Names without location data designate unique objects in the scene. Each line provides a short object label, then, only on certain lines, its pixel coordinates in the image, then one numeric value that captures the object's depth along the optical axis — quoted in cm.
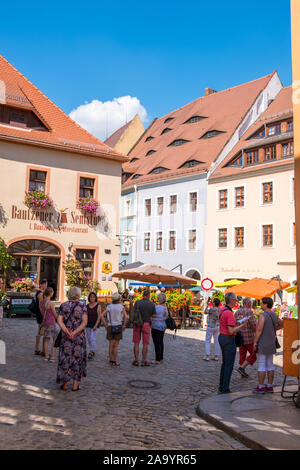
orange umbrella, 1496
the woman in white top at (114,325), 1013
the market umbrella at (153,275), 1880
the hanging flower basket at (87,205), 2176
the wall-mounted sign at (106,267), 2221
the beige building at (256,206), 3056
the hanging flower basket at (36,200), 2050
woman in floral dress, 766
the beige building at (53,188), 2041
